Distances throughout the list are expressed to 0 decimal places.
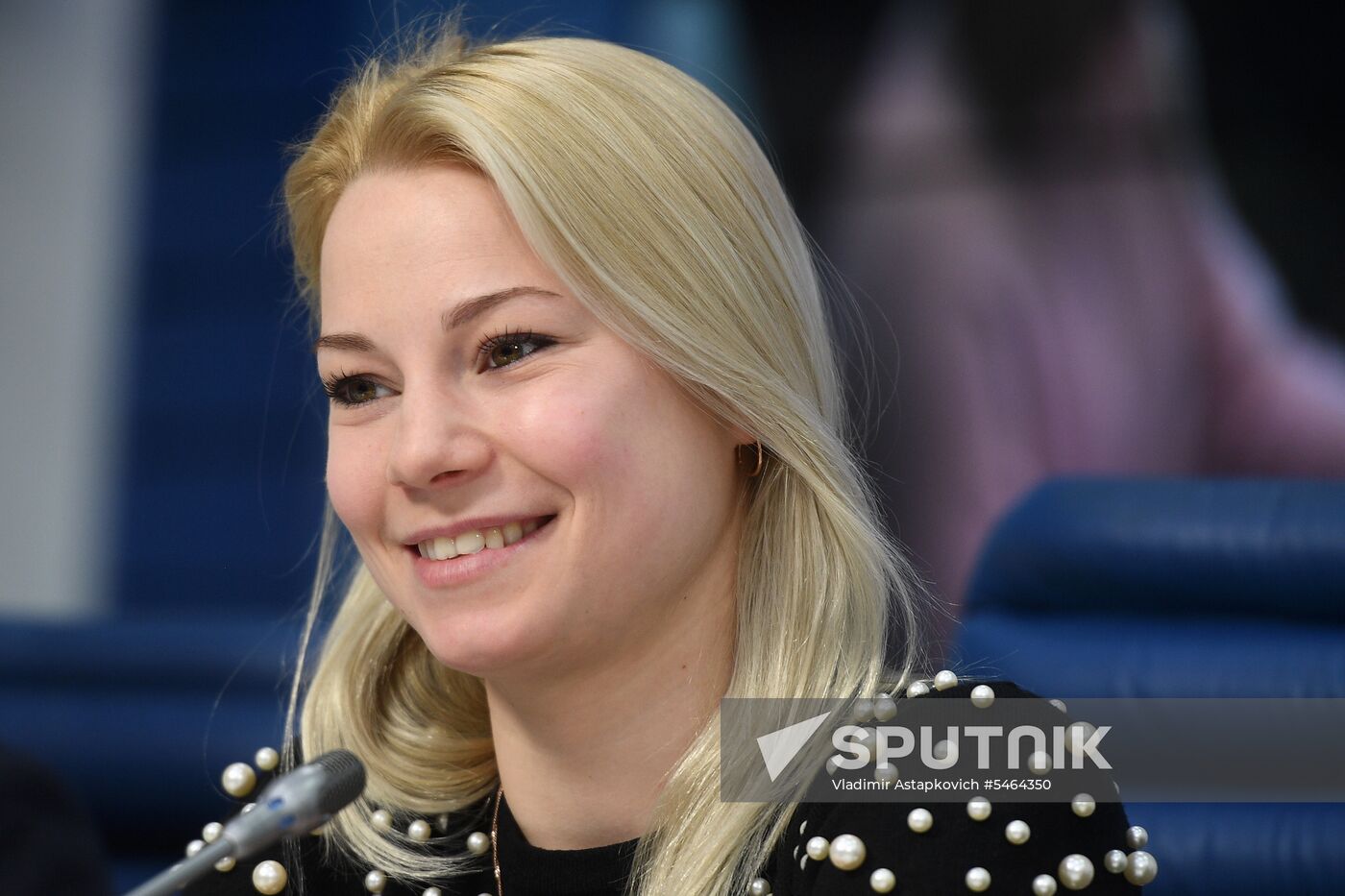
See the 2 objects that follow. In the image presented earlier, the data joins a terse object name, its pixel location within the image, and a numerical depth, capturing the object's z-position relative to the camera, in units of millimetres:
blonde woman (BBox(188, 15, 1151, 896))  2552
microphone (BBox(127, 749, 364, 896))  2426
